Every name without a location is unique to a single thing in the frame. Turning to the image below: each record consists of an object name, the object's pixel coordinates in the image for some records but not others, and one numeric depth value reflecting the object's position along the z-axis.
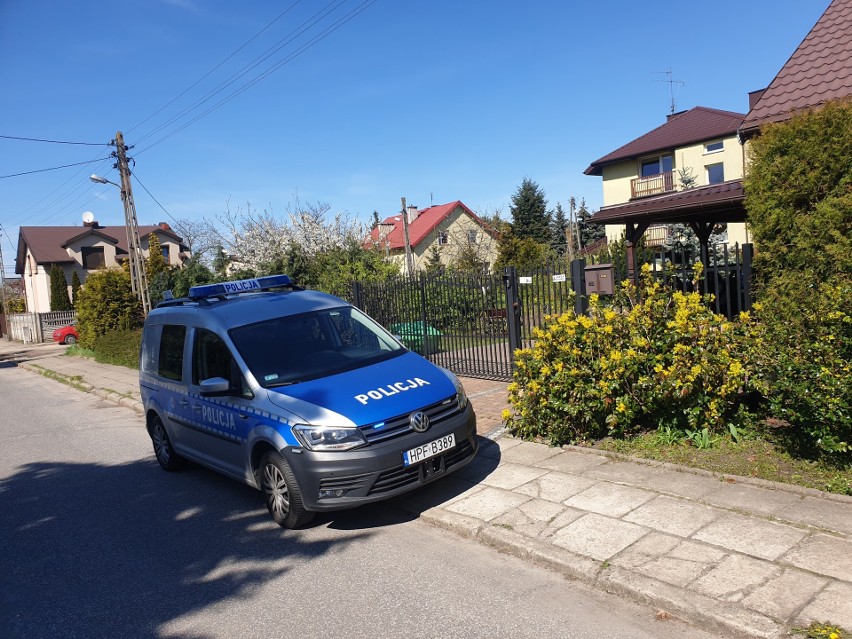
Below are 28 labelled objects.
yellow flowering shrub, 6.00
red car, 38.62
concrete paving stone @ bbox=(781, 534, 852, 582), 3.66
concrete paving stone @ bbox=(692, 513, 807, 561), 4.01
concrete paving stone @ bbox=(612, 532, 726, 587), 3.87
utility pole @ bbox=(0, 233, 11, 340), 55.16
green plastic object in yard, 11.88
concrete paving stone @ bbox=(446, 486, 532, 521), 5.18
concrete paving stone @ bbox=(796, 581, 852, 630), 3.23
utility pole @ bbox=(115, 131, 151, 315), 22.70
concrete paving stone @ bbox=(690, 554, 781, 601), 3.60
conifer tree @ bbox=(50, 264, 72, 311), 50.12
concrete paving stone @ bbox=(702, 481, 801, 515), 4.58
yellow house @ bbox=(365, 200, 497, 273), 50.06
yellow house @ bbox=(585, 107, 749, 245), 33.91
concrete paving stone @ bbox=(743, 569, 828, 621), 3.38
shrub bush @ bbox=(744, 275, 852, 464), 4.70
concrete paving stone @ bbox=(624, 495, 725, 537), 4.47
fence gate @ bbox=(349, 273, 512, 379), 10.42
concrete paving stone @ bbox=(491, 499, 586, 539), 4.74
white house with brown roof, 53.81
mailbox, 8.24
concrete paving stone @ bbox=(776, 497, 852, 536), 4.18
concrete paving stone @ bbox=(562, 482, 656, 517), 4.93
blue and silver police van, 5.00
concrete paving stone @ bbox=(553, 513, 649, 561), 4.31
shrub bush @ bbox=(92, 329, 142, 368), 20.56
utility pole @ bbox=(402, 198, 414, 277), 29.13
